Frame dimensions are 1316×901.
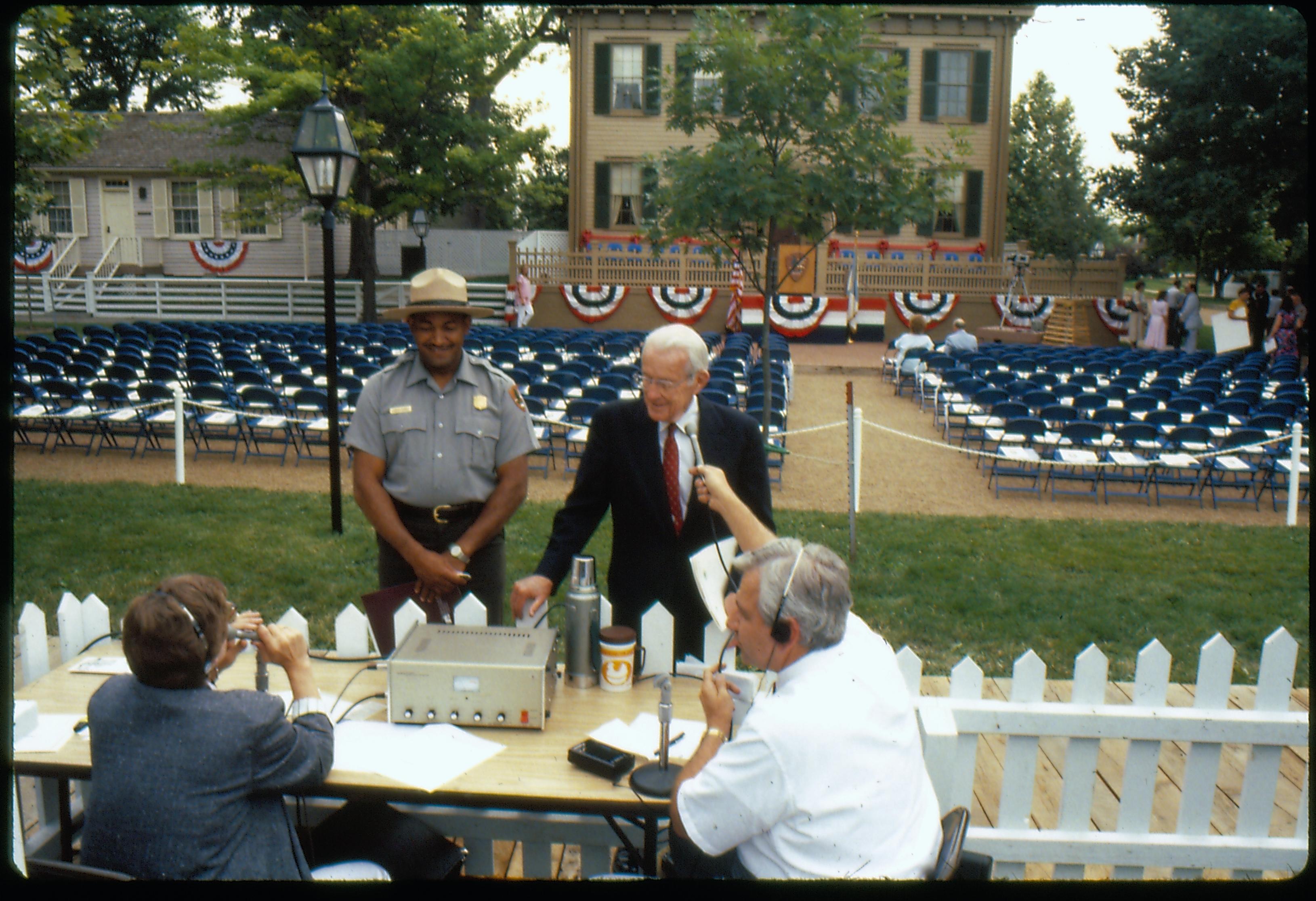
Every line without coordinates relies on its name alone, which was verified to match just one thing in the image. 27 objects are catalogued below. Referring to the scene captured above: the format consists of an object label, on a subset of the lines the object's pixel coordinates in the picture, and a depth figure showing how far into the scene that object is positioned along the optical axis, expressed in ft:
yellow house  94.68
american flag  86.74
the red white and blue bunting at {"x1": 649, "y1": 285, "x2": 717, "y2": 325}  90.07
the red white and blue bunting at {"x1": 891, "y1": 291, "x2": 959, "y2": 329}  91.09
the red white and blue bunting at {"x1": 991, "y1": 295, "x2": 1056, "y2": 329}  91.56
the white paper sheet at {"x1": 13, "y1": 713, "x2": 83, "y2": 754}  8.79
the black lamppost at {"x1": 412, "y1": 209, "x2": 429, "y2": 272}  80.07
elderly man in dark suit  12.02
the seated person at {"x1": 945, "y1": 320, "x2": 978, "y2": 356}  62.59
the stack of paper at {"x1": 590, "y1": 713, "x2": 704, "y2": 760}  8.99
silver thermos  10.29
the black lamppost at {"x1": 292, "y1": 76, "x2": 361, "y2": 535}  25.49
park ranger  13.07
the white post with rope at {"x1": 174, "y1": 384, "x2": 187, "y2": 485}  31.48
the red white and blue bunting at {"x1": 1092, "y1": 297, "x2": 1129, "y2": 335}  89.92
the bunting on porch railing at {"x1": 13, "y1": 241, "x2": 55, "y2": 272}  101.19
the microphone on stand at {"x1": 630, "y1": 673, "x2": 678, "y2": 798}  8.13
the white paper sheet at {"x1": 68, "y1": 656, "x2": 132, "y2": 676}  10.64
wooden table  8.17
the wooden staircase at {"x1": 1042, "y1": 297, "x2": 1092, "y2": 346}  89.25
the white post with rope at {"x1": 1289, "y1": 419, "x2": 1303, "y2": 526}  30.12
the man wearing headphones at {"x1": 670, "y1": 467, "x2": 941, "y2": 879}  6.75
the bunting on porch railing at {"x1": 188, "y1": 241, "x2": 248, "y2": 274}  105.60
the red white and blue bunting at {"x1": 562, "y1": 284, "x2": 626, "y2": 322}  90.07
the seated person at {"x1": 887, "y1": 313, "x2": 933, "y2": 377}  61.00
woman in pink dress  83.46
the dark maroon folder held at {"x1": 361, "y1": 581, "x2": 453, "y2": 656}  11.55
